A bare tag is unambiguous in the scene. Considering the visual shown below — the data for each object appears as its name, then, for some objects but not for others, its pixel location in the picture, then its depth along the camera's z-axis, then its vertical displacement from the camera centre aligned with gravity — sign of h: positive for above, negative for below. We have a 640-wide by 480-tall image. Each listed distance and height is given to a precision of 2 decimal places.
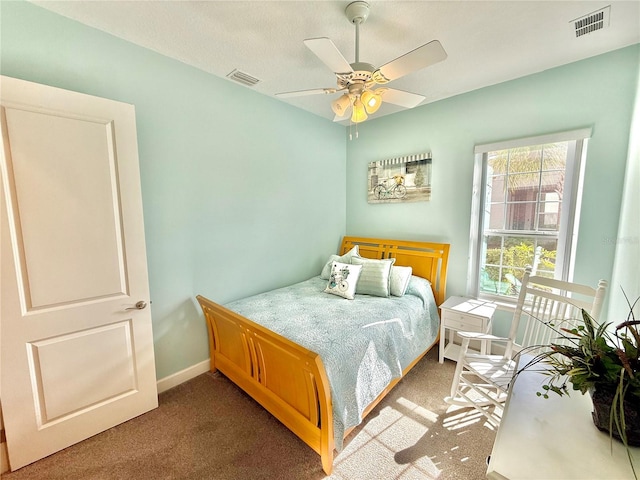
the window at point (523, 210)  2.27 -0.02
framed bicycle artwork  3.06 +0.37
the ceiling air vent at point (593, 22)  1.65 +1.22
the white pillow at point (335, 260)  3.04 -0.60
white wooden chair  1.68 -0.95
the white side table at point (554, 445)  0.74 -0.75
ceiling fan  1.38 +0.82
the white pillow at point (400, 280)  2.64 -0.73
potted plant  0.78 -0.53
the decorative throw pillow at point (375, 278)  2.64 -0.70
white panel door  1.49 -0.38
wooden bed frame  1.50 -1.15
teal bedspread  1.65 -0.90
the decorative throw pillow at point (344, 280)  2.65 -0.73
